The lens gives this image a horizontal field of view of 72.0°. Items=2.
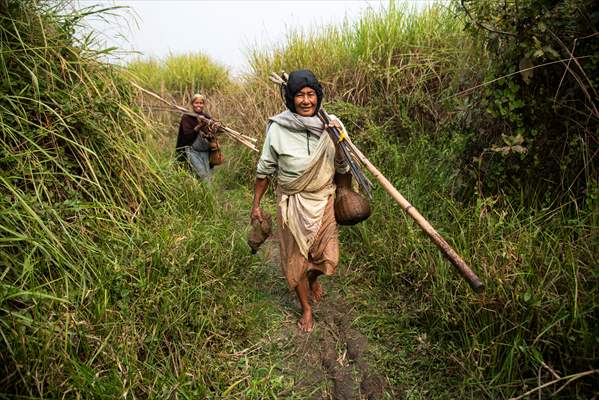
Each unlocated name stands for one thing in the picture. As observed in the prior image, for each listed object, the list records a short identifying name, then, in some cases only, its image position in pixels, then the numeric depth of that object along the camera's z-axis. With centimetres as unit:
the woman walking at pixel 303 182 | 263
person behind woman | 489
